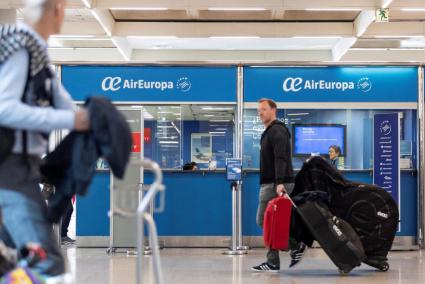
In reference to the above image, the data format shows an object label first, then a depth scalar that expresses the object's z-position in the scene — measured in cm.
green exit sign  1357
